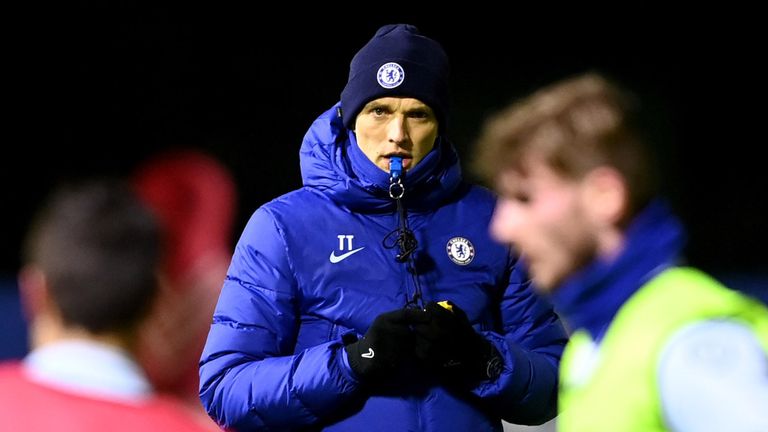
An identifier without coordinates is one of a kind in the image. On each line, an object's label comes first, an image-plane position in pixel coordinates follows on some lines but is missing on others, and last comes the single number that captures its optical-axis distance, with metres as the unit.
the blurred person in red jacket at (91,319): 15.35
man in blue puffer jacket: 16.26
